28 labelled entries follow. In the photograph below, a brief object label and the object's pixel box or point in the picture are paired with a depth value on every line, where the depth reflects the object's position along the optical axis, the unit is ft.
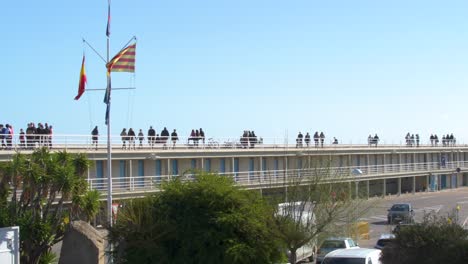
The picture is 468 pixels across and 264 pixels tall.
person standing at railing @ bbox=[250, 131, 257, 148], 176.72
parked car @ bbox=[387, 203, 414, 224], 139.33
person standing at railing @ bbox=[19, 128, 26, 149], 111.86
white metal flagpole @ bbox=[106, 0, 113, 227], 82.07
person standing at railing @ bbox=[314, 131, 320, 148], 189.78
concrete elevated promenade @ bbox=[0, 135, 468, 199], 117.61
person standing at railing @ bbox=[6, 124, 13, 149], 112.16
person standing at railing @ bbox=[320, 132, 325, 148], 194.13
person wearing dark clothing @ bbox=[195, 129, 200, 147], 156.97
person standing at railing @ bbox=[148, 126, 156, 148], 144.40
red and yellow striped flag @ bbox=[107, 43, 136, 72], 83.41
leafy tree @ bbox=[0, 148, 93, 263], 67.87
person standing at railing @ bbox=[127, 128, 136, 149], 138.10
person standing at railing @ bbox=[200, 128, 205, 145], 158.45
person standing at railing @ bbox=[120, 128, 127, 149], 135.38
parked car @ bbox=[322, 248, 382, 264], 60.36
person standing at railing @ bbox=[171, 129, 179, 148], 150.10
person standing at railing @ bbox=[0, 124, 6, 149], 111.02
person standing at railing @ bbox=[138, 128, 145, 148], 140.25
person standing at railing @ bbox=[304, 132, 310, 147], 182.60
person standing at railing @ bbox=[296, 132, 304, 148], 186.19
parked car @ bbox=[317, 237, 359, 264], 79.82
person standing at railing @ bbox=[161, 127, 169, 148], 149.62
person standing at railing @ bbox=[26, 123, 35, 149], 115.75
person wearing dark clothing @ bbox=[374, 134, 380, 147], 233.88
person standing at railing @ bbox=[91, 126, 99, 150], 128.23
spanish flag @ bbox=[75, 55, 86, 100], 84.69
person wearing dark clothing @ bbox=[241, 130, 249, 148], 172.60
